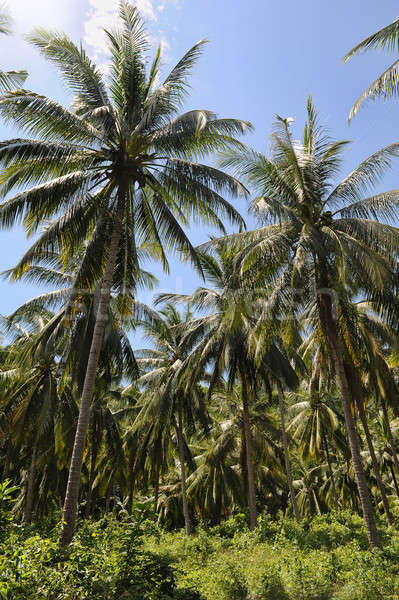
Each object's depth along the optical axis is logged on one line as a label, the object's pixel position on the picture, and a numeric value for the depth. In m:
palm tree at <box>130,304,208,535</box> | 17.61
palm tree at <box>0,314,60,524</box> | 16.22
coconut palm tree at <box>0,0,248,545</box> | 9.37
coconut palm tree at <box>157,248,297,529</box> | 15.01
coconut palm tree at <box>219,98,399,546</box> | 9.84
